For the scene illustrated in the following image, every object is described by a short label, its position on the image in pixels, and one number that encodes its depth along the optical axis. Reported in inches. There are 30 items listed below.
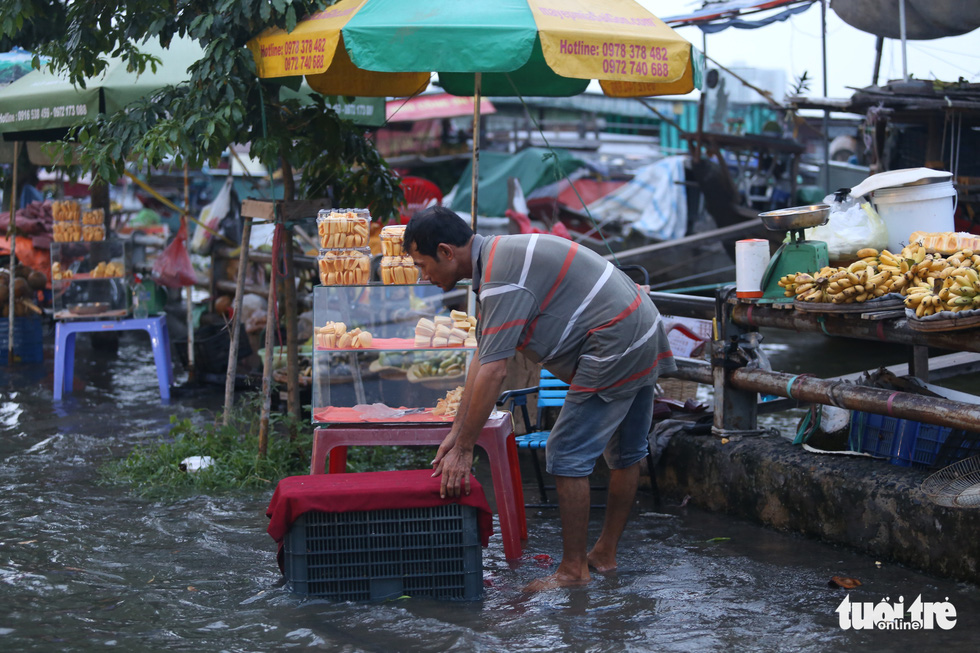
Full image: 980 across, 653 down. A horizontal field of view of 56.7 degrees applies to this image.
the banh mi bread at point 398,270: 196.2
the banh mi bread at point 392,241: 198.1
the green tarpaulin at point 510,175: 743.7
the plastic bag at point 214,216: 403.9
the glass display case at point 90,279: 341.7
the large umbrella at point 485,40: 181.9
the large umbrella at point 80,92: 292.8
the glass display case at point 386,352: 192.4
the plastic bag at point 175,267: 366.9
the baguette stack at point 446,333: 194.1
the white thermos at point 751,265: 202.4
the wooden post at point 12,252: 378.9
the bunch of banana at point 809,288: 183.3
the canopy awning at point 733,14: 487.5
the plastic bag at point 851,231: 198.7
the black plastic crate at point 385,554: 149.2
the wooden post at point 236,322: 240.2
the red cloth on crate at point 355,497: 145.9
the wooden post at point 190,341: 358.9
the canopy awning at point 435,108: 847.7
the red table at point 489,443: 177.9
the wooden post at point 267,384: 230.2
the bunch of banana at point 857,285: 176.7
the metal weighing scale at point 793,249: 195.0
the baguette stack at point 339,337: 191.6
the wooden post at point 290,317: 242.2
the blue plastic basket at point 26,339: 413.7
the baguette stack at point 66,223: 346.3
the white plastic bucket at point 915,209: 195.6
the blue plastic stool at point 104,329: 337.4
